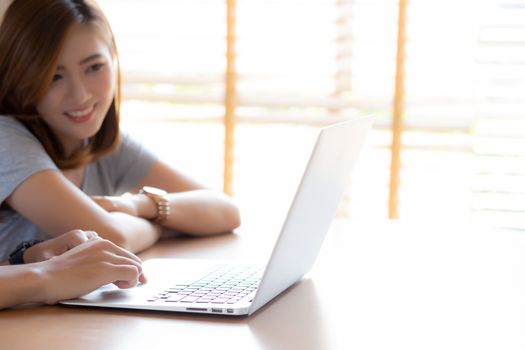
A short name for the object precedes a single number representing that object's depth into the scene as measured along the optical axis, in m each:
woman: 1.93
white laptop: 1.51
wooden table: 1.44
